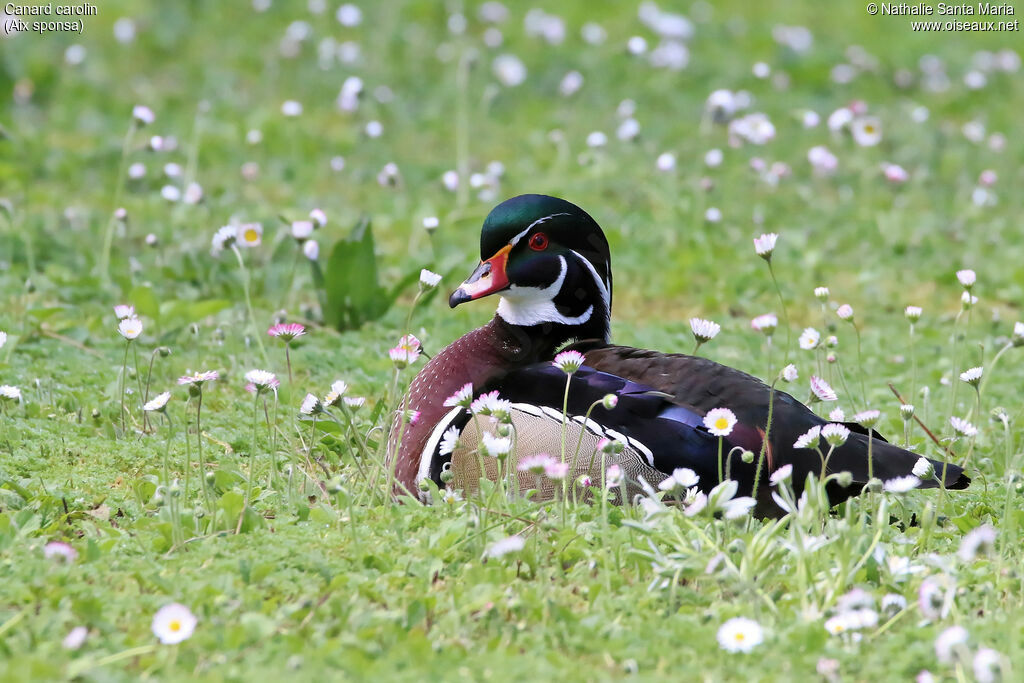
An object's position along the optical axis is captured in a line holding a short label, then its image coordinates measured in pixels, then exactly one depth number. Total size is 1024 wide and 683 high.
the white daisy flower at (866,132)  18.22
